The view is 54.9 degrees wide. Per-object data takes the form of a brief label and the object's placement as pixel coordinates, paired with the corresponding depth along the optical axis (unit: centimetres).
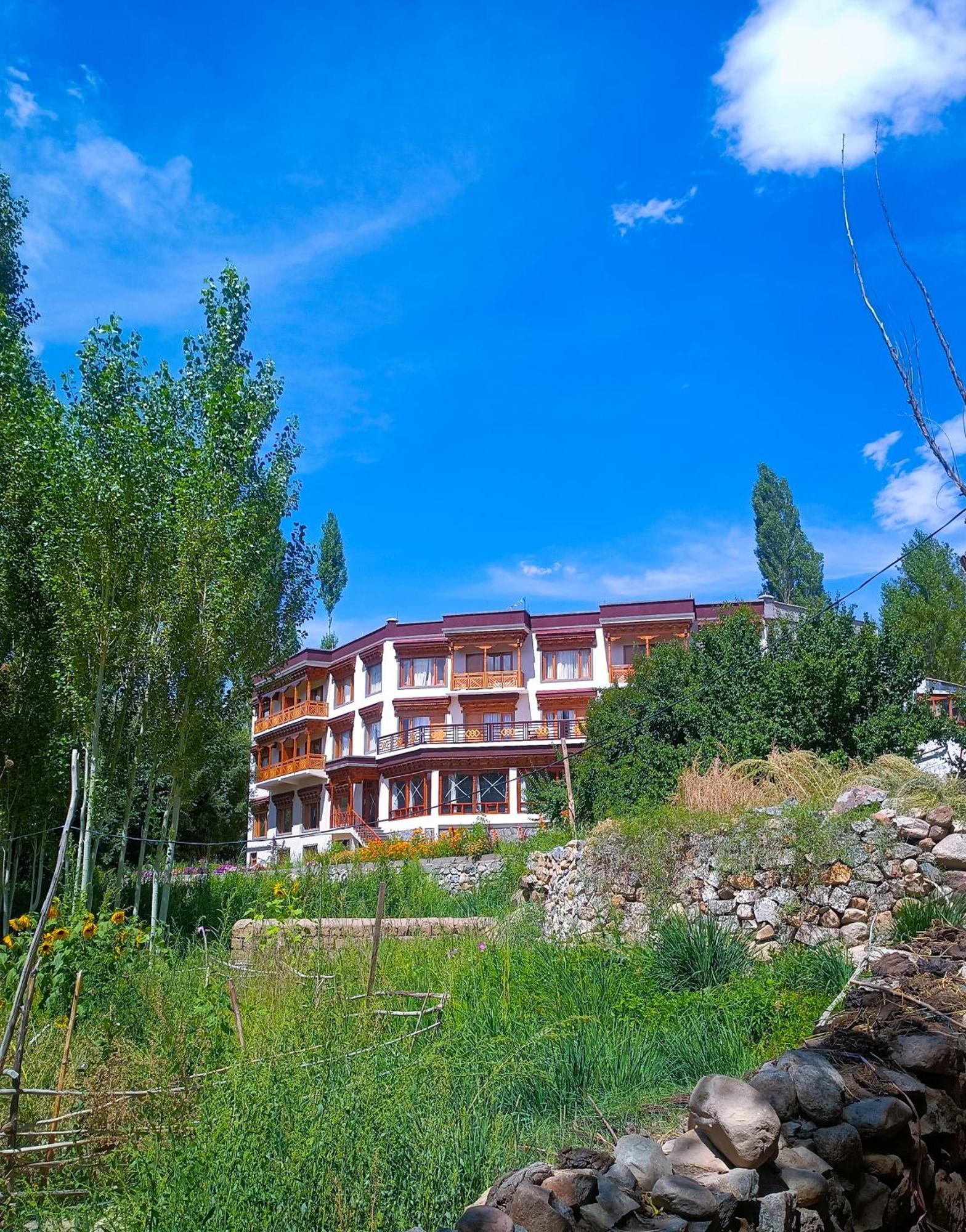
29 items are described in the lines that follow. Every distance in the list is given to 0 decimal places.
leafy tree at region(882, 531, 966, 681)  2905
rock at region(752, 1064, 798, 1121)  389
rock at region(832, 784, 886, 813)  930
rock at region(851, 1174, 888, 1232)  393
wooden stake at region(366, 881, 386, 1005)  584
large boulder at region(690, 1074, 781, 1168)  344
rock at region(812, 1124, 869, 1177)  384
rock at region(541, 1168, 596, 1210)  310
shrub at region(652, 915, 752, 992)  704
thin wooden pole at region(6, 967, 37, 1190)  386
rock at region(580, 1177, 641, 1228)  305
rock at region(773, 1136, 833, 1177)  370
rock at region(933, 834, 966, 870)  818
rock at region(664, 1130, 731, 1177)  348
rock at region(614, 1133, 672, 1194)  335
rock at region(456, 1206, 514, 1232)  286
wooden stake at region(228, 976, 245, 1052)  529
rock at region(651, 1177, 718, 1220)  314
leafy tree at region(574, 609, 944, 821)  1705
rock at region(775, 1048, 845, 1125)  392
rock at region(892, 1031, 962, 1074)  450
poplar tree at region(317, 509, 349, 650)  5178
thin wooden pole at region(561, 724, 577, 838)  1488
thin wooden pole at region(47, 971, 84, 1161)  443
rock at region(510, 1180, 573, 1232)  295
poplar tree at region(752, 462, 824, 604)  4494
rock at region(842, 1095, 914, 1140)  402
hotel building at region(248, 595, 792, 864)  3634
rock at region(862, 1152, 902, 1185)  404
